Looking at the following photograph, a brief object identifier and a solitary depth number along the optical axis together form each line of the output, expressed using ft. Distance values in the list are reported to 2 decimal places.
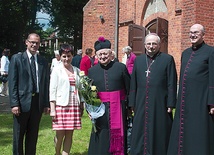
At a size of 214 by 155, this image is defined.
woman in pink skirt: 16.72
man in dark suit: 16.02
